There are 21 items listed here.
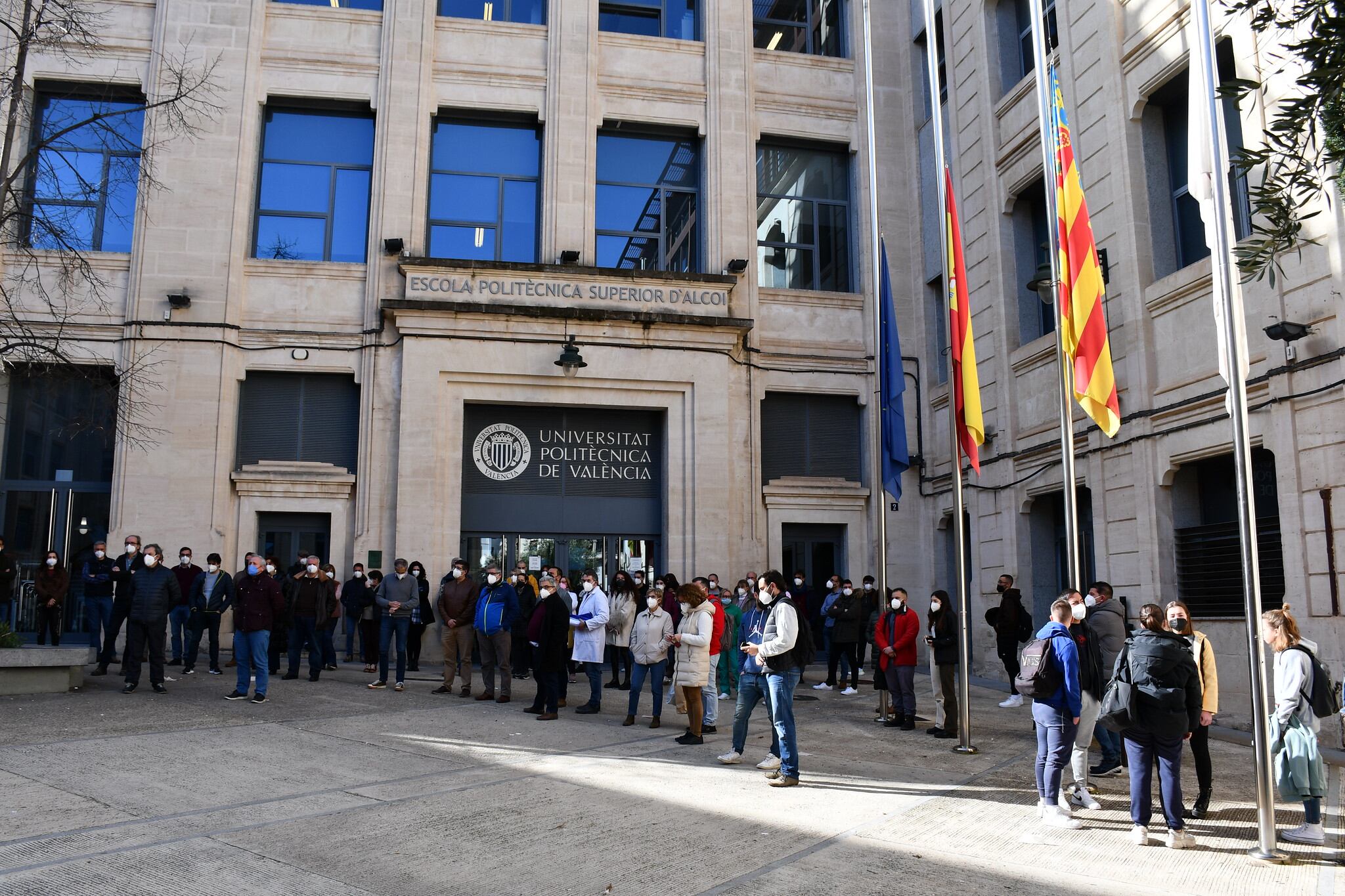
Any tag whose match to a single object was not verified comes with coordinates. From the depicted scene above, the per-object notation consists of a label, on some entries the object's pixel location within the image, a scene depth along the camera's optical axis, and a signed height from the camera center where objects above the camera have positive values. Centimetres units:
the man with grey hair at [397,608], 1484 -35
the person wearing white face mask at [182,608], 1601 -38
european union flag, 1412 +250
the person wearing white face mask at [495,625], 1384 -54
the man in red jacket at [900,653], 1242 -80
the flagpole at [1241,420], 699 +124
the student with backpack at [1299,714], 726 -91
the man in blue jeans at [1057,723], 797 -106
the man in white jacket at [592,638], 1314 -68
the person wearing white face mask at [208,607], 1579 -35
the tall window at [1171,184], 1501 +597
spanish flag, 1210 +280
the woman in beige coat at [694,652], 1102 -72
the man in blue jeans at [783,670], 904 -75
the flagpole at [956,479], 1100 +123
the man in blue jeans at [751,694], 953 -101
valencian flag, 1147 +308
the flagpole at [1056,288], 1016 +347
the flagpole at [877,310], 1336 +386
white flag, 795 +329
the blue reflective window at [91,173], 1995 +800
